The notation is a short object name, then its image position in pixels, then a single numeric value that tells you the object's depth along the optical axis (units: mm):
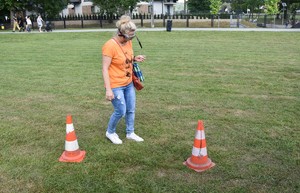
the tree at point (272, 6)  49406
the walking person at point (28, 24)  31328
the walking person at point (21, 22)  32844
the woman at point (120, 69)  4219
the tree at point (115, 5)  39312
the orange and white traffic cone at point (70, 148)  4301
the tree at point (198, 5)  64875
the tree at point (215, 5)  53500
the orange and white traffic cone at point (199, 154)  4043
